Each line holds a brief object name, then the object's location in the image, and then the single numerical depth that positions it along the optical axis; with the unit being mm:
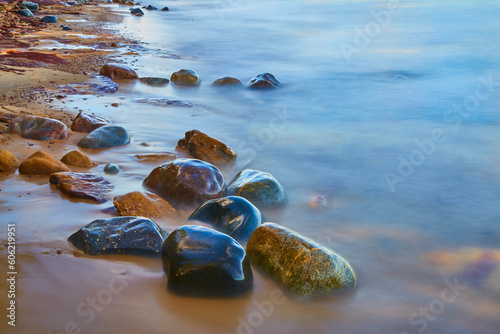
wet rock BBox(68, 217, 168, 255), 2613
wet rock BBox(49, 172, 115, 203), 3236
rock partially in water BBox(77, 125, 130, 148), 4324
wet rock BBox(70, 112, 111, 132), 4660
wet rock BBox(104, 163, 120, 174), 3819
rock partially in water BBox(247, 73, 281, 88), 7992
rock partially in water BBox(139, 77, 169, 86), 7430
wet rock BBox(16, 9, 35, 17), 13602
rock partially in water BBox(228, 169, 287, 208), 3564
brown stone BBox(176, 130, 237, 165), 4395
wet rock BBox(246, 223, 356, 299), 2488
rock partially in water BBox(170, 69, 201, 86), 7793
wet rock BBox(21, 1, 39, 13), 15405
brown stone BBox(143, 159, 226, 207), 3439
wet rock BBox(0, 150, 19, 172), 3490
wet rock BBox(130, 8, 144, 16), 18817
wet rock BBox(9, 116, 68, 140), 4262
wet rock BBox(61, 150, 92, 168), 3803
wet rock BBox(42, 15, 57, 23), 12910
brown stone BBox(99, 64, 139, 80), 7242
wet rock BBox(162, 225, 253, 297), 2369
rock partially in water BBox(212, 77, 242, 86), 8047
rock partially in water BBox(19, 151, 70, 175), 3486
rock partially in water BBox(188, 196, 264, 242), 2986
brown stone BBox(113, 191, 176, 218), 3057
